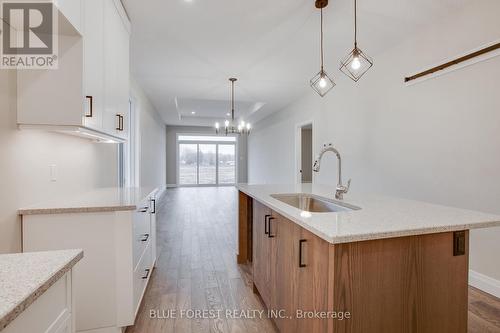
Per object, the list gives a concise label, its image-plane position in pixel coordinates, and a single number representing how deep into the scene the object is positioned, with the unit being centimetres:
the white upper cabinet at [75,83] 146
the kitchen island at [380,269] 106
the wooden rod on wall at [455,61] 227
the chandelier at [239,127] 470
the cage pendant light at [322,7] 239
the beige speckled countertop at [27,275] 58
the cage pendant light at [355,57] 204
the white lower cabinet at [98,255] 154
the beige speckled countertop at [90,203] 153
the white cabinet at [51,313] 62
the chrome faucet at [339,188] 192
